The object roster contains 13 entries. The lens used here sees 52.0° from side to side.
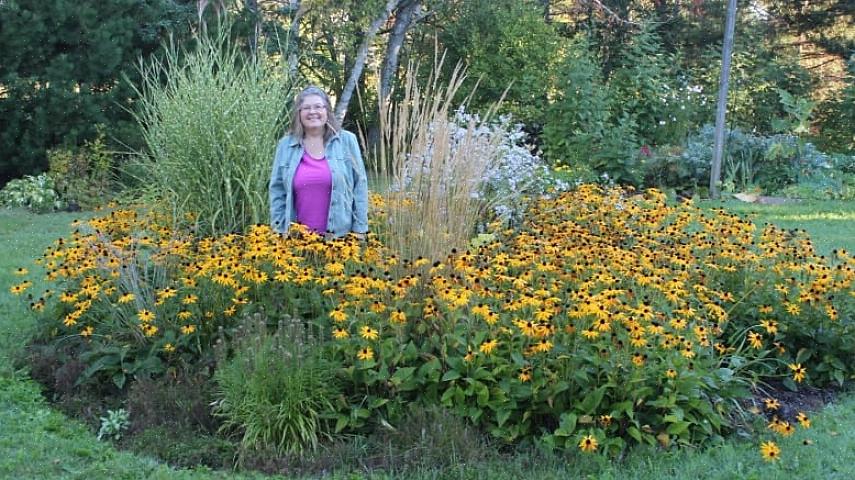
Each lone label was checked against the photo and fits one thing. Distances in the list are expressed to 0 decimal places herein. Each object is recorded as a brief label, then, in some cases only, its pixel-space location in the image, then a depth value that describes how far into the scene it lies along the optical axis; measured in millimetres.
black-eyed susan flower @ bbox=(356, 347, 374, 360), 3356
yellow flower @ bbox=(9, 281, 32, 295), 4163
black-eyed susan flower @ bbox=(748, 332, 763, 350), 3542
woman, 4793
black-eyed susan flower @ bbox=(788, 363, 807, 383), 3510
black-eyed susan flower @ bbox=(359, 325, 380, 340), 3375
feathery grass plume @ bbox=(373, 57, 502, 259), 4422
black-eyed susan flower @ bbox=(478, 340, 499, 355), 3301
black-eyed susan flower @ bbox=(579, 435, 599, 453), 3118
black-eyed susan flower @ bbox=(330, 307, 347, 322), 3432
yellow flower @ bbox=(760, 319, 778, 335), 3603
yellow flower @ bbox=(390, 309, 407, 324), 3412
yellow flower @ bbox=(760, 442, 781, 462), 3045
